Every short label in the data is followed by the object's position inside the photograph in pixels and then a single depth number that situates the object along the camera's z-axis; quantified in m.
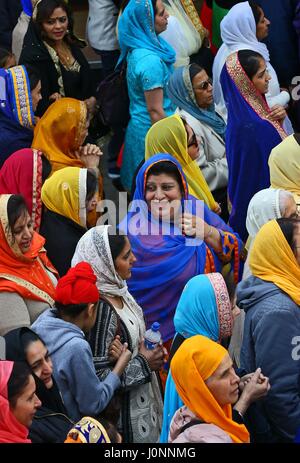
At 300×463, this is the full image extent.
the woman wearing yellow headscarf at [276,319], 9.19
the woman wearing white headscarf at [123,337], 9.72
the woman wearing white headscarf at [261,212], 10.87
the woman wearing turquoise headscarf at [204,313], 9.27
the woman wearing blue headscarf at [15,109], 13.13
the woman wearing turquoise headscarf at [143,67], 13.93
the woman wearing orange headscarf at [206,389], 8.27
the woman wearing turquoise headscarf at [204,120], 13.48
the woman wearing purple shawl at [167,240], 11.01
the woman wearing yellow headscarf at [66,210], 11.41
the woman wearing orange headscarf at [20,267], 10.20
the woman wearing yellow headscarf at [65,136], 13.15
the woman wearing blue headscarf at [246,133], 13.34
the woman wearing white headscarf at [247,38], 14.38
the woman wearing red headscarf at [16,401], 8.12
